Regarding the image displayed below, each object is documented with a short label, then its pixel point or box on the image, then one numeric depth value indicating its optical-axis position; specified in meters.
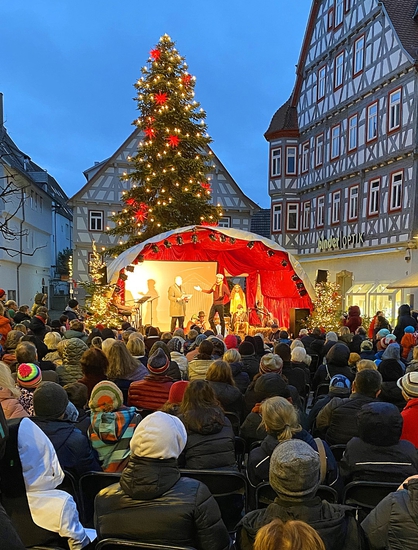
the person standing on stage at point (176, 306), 16.50
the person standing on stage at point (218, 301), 16.31
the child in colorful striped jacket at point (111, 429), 3.66
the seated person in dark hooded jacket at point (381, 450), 3.29
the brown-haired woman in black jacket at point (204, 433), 3.61
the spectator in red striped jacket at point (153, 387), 5.04
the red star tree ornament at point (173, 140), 18.25
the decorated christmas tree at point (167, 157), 18.28
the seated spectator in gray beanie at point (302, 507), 2.25
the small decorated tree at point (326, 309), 14.78
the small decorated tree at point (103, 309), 14.36
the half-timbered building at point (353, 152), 17.55
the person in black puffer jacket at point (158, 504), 2.49
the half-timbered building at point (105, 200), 29.84
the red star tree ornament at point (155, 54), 18.22
